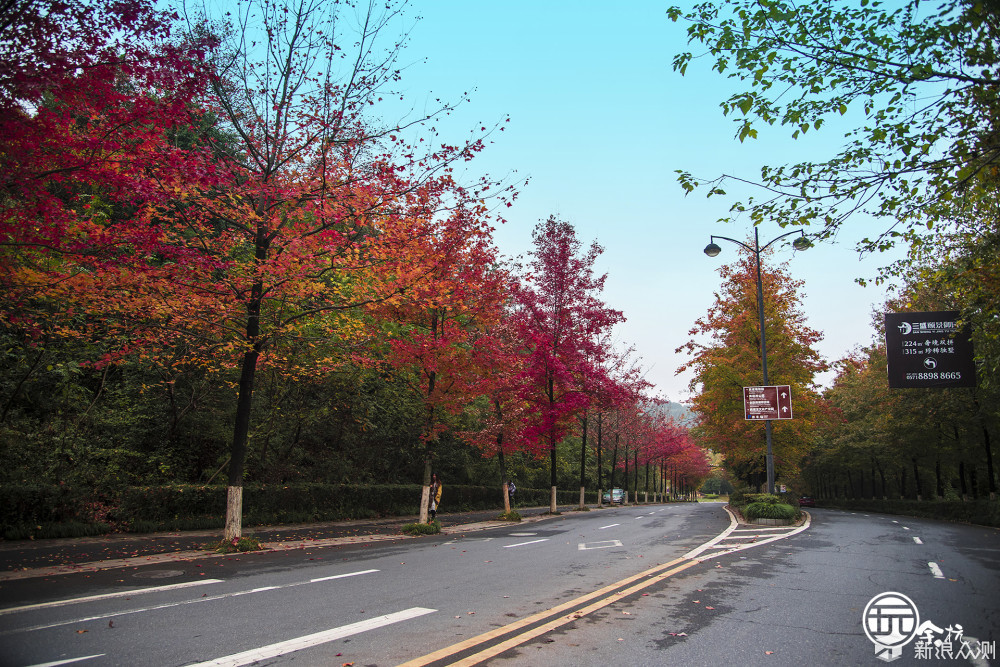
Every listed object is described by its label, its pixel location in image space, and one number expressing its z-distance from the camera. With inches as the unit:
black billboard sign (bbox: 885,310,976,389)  575.2
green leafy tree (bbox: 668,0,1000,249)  255.0
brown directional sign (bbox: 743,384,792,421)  788.6
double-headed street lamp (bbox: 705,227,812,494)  768.3
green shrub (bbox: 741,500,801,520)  792.3
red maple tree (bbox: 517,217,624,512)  1001.5
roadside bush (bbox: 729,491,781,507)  820.0
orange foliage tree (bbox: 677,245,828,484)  1120.2
